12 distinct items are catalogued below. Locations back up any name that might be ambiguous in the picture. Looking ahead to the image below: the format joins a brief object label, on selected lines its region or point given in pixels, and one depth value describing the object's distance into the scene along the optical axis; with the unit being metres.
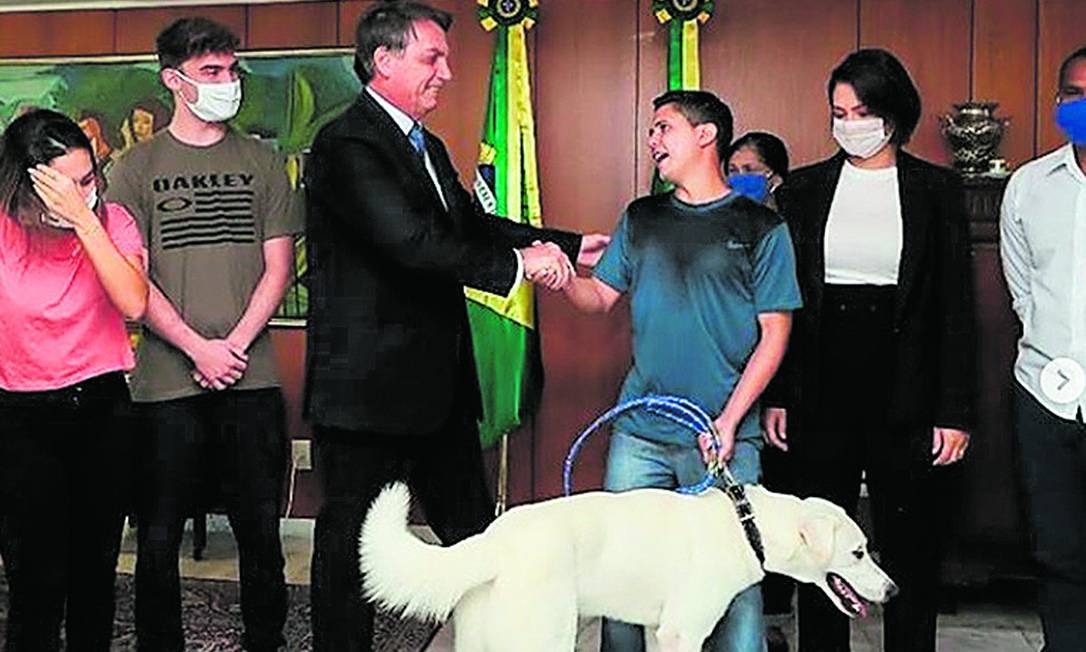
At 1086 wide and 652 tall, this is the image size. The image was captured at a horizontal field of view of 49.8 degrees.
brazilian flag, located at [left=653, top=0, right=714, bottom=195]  3.78
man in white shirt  2.24
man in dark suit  2.04
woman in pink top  2.22
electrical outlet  4.27
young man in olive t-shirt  2.46
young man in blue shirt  2.16
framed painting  4.16
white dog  1.78
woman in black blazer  2.32
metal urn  3.59
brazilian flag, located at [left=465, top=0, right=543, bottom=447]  3.82
